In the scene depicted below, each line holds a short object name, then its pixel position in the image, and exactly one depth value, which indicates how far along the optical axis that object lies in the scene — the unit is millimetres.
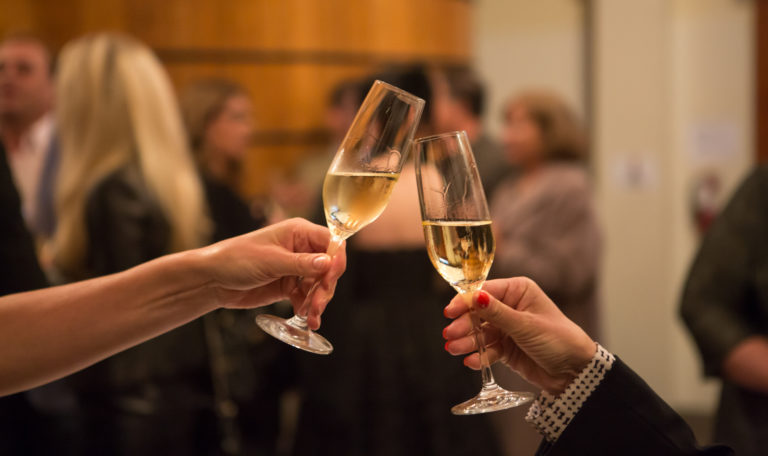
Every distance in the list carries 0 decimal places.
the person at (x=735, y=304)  1871
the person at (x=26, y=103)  3283
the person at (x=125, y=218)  2521
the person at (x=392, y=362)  2863
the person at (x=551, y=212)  3523
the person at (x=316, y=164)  4066
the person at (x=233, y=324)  2736
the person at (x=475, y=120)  4160
